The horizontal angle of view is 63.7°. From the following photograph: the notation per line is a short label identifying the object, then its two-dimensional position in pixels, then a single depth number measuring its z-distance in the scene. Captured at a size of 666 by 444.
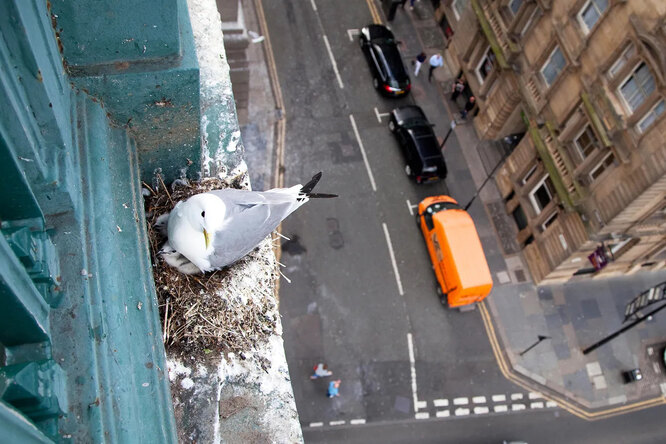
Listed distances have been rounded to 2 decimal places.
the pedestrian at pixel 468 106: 24.69
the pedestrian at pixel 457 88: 25.17
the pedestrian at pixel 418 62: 25.95
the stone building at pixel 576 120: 15.38
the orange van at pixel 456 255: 20.34
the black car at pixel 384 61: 25.23
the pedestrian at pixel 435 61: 25.58
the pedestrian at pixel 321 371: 19.75
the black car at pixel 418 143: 23.16
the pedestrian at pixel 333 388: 19.50
